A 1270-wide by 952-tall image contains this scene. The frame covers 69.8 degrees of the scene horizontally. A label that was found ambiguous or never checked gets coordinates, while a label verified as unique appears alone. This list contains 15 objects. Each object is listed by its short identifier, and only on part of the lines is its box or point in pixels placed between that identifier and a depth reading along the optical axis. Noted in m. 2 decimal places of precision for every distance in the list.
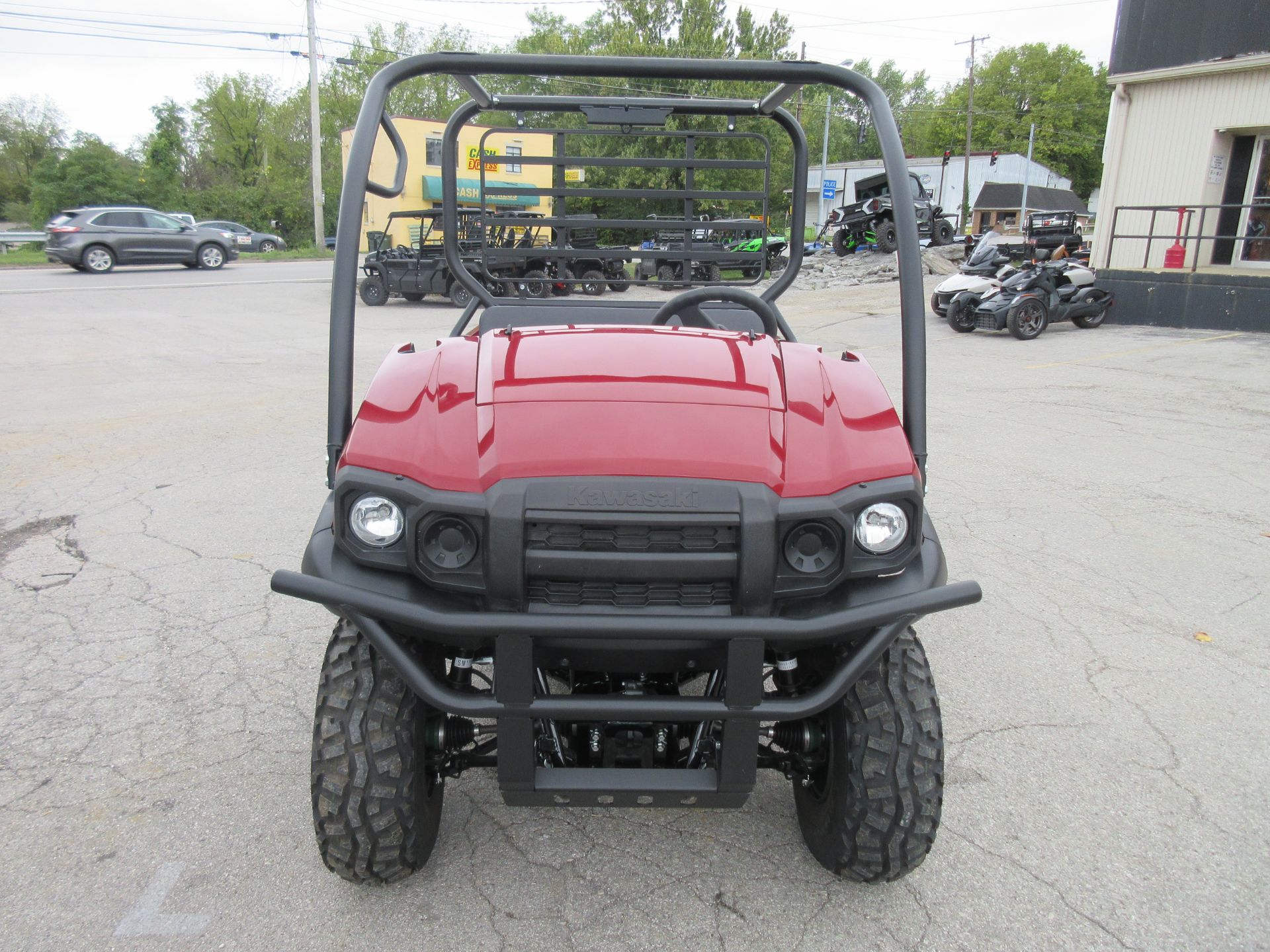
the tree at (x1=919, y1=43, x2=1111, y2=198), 74.19
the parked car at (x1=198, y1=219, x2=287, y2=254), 36.31
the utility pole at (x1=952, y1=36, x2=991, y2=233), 56.25
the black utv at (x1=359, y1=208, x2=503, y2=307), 15.97
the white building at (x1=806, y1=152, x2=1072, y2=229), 65.00
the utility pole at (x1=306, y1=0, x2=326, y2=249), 31.70
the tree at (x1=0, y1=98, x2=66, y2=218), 52.44
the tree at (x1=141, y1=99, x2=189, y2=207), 45.62
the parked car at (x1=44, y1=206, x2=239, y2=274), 21.62
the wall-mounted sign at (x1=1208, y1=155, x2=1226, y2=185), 14.96
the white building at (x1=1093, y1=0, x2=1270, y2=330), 13.66
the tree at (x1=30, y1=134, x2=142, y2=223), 39.69
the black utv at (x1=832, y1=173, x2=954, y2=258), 23.70
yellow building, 27.25
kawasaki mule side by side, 1.74
